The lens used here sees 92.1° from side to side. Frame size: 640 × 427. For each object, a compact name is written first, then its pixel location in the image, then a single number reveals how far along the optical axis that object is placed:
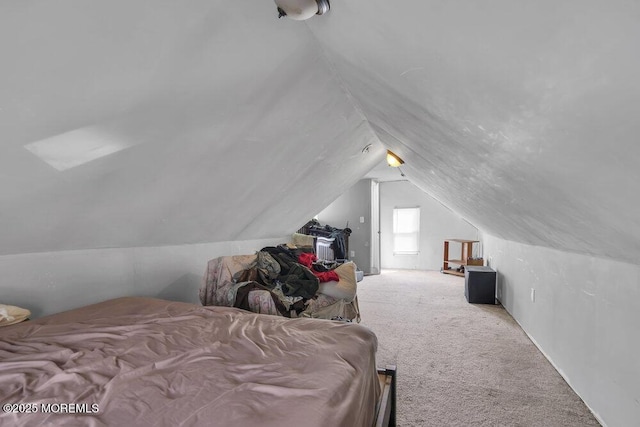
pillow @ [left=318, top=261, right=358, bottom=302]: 3.04
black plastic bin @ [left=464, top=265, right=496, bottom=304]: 4.52
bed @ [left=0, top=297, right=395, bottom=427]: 0.88
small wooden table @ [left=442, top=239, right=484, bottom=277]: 5.68
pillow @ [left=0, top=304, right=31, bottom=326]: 1.59
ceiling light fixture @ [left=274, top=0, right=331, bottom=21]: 1.16
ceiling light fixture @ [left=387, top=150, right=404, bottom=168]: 3.76
